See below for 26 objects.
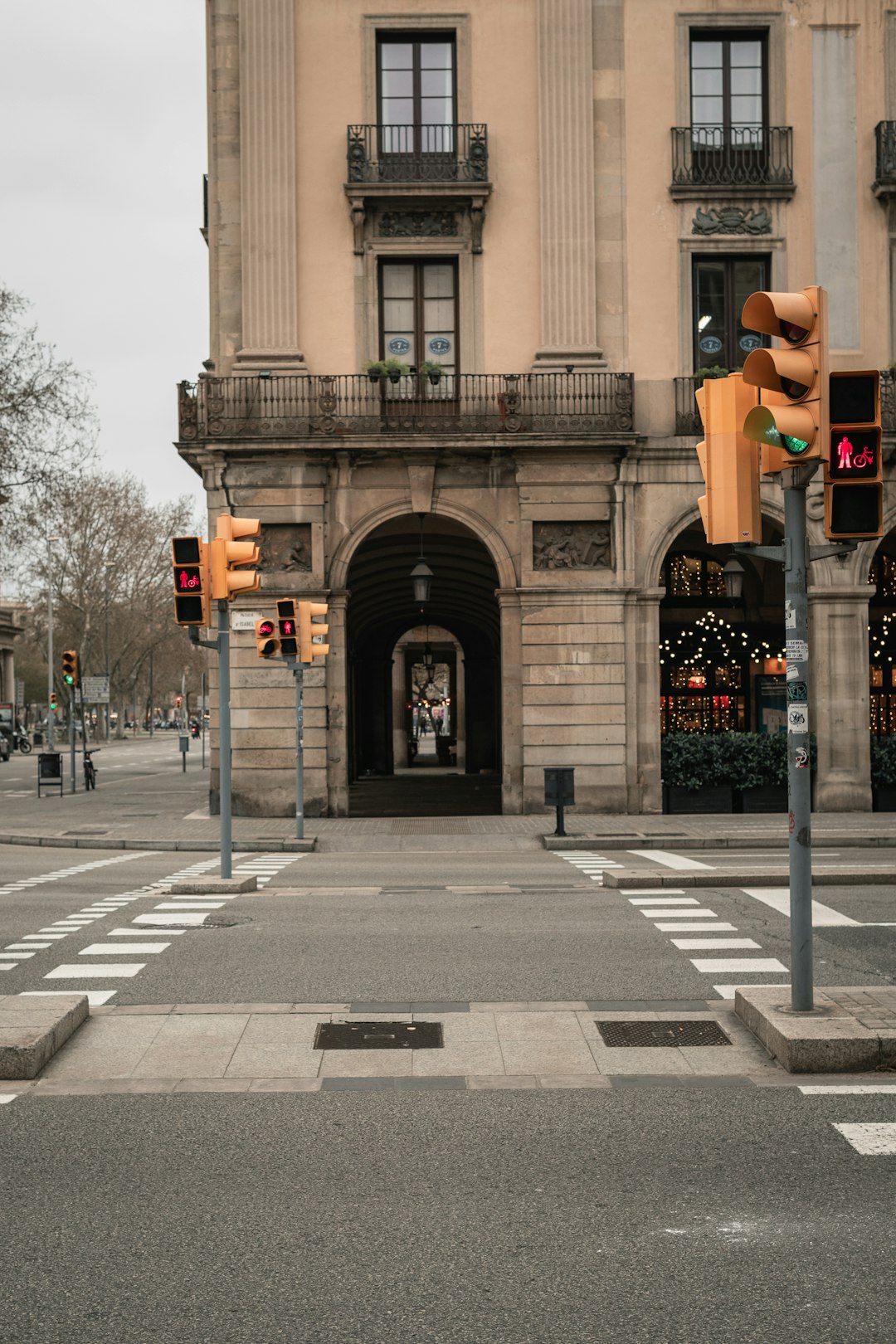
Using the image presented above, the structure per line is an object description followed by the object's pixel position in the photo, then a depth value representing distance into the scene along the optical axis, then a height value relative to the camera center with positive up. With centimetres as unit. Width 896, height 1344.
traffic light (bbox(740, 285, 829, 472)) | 723 +168
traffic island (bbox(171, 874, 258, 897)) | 1473 -190
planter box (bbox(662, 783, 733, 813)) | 2630 -183
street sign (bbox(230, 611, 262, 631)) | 1869 +113
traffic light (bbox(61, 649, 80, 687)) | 3591 +102
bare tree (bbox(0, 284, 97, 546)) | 3825 +801
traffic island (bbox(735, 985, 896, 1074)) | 722 -173
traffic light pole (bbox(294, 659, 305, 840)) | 2183 -93
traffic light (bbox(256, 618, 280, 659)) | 2161 +99
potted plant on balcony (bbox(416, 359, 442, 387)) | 2595 +612
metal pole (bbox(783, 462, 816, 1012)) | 770 -21
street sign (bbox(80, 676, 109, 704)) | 4012 +51
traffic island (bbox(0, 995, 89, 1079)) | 727 -175
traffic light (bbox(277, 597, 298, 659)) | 2186 +116
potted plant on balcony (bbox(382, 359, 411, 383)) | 2591 +613
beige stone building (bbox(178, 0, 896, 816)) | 2581 +761
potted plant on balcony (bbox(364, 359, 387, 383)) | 2584 +611
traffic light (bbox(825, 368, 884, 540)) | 732 +125
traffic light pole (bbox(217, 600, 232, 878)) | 1557 -43
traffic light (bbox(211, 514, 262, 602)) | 1505 +159
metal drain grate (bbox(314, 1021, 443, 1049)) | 803 -193
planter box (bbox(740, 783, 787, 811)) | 2636 -182
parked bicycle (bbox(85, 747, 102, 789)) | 3778 -184
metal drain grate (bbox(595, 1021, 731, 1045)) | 804 -192
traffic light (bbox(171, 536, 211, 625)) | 1487 +130
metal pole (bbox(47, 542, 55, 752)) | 4828 +247
